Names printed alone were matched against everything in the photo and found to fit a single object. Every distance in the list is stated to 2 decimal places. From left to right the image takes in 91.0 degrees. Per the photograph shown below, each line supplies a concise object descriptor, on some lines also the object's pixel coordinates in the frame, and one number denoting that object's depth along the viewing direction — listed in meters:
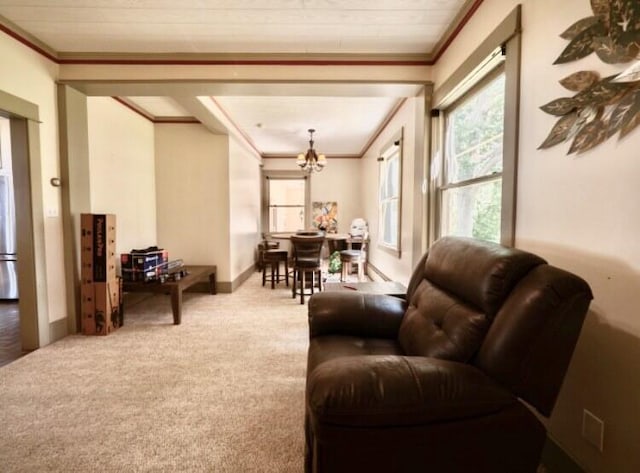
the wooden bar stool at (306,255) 4.31
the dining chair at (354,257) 4.92
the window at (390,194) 4.02
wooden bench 3.38
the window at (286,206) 7.51
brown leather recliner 0.95
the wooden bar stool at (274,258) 4.96
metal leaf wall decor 1.03
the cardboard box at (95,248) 3.04
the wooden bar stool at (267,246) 5.64
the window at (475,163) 2.04
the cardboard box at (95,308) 3.07
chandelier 5.37
